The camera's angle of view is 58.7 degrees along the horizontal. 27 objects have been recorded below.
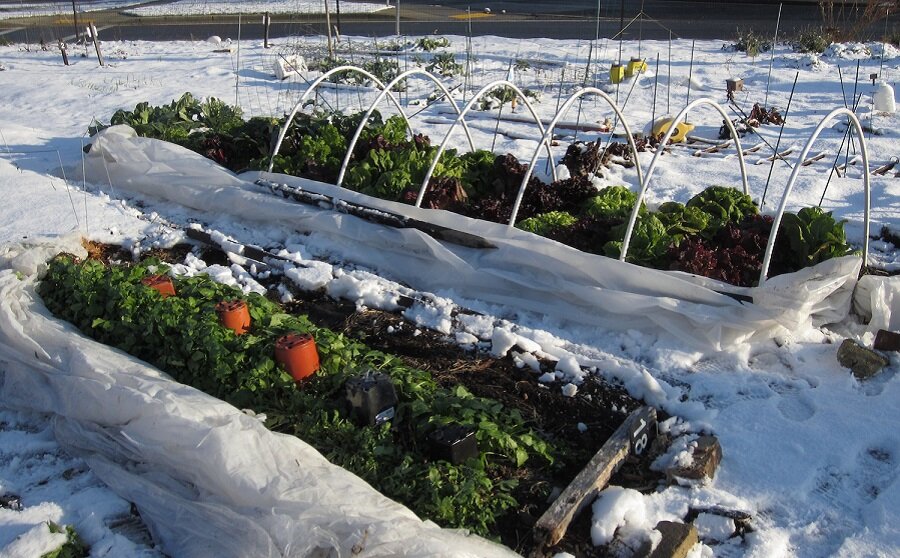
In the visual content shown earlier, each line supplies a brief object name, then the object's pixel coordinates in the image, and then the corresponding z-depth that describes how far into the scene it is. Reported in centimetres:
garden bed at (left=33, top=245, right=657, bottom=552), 345
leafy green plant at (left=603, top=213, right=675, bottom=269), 528
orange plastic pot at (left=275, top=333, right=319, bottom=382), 397
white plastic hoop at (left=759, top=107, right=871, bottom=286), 452
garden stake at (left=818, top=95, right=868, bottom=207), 703
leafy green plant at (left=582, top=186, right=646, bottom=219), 601
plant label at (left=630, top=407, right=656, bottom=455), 381
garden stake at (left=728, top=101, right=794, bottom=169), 955
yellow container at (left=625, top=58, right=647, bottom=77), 1147
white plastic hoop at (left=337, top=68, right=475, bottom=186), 648
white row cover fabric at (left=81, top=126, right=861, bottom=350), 459
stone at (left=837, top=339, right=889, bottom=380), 433
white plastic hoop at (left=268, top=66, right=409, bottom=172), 679
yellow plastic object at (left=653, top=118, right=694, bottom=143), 870
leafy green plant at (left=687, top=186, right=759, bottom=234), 568
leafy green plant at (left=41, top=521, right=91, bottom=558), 316
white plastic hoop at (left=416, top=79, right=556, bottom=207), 587
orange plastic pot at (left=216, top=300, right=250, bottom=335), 424
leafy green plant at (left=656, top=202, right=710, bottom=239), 550
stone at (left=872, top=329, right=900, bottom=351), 447
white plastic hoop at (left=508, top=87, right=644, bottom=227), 539
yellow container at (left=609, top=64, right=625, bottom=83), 1109
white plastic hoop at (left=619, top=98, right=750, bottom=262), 485
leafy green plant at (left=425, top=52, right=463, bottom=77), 1270
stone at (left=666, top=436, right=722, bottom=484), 360
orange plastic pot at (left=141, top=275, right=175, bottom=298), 463
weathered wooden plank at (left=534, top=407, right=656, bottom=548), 326
